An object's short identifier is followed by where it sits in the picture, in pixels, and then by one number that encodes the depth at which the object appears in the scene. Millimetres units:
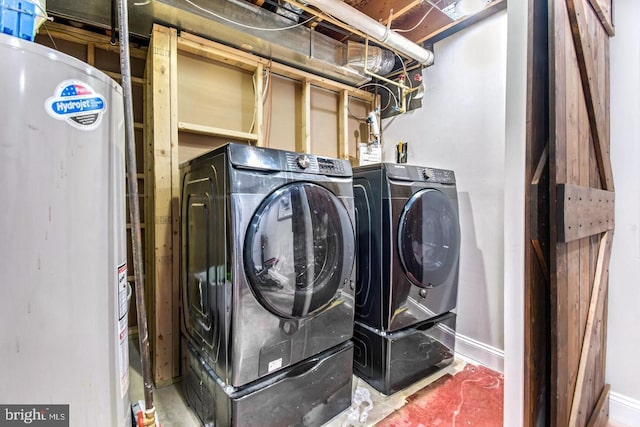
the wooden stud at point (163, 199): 1861
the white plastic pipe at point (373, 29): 1800
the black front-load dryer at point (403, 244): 1809
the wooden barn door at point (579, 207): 1009
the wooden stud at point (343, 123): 2840
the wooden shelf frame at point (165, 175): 1869
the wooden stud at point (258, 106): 2277
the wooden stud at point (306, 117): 2555
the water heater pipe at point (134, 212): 898
